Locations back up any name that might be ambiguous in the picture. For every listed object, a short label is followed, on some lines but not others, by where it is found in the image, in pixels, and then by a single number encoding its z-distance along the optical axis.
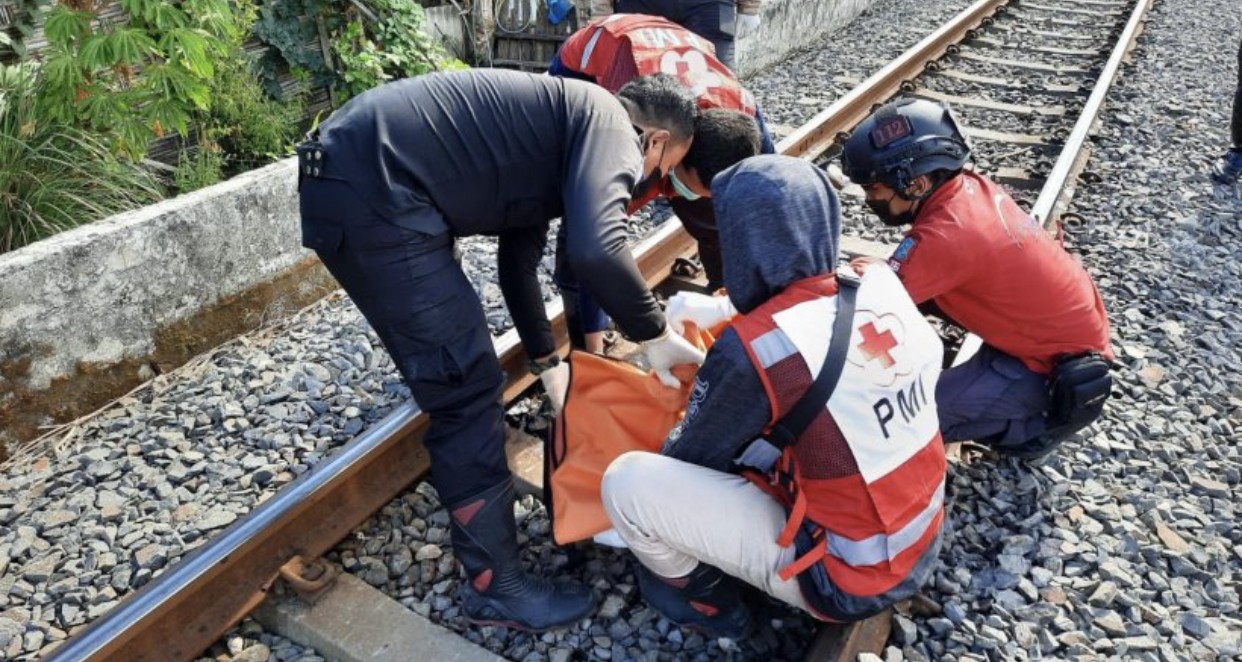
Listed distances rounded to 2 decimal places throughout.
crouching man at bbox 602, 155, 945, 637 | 2.30
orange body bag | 3.00
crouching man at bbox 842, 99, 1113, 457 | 3.28
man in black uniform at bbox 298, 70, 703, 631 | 2.62
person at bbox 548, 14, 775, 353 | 3.73
